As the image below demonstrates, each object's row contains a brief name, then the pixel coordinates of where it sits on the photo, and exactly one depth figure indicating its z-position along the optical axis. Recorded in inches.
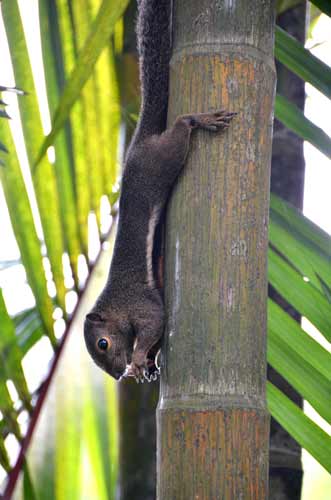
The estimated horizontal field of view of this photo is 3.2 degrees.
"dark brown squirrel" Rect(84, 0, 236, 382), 181.2
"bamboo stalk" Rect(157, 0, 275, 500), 165.6
